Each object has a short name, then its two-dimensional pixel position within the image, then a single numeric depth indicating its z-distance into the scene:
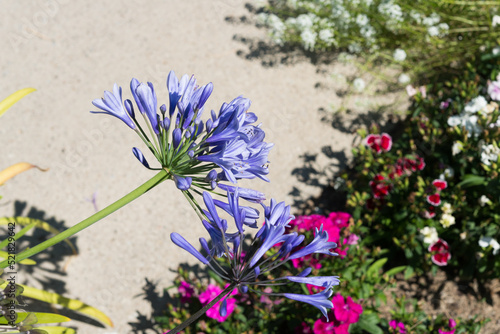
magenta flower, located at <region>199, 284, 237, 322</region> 2.62
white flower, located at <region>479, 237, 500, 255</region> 2.77
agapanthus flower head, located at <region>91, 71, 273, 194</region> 1.38
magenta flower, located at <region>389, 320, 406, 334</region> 2.69
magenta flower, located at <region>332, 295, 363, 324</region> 2.42
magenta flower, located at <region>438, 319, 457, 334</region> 2.69
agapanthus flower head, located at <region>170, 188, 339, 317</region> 1.29
